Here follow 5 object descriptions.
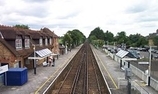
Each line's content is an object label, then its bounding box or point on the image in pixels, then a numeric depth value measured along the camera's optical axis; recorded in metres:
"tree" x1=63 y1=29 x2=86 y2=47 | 49.71
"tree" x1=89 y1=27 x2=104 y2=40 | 94.46
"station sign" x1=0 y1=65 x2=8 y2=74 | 10.60
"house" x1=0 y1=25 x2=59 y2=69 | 13.79
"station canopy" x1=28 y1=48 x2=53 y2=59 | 16.90
